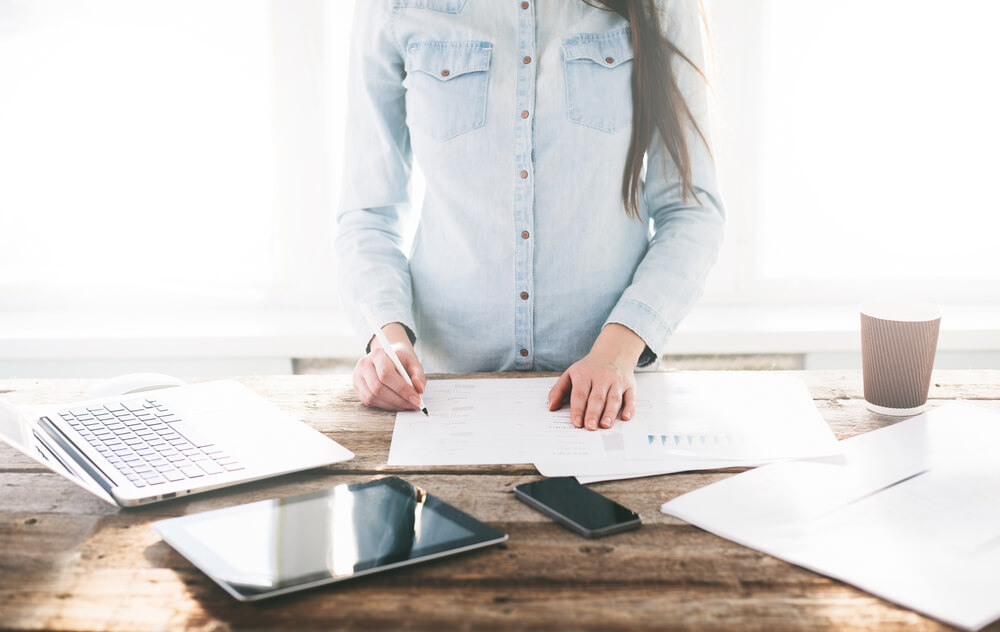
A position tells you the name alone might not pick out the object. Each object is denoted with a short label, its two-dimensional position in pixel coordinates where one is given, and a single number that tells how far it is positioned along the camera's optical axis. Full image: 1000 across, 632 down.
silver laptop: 0.80
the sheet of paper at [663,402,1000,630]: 0.61
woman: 1.24
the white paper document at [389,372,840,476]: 0.87
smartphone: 0.71
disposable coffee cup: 1.00
